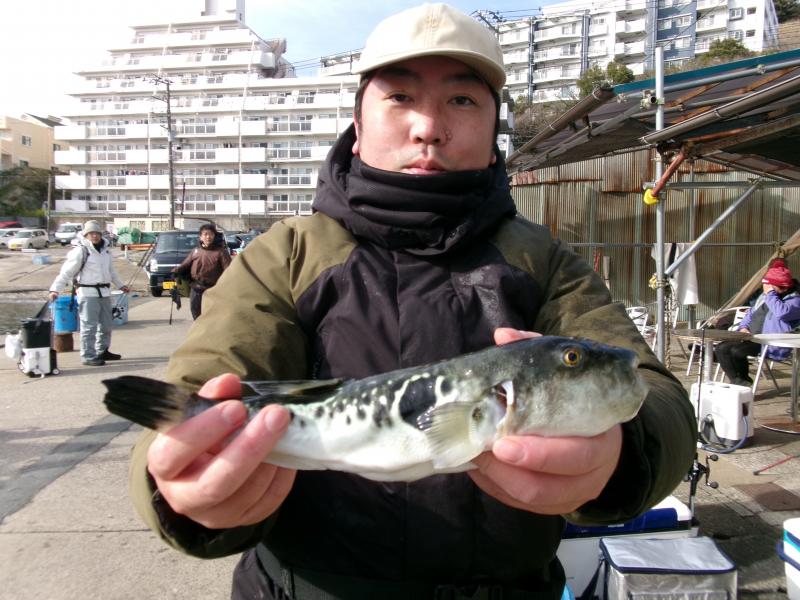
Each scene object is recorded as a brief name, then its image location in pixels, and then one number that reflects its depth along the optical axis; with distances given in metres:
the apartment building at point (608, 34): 80.56
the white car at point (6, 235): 51.56
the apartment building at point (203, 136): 73.38
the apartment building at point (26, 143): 81.88
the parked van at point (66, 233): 57.59
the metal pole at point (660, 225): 6.07
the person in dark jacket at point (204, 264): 10.92
